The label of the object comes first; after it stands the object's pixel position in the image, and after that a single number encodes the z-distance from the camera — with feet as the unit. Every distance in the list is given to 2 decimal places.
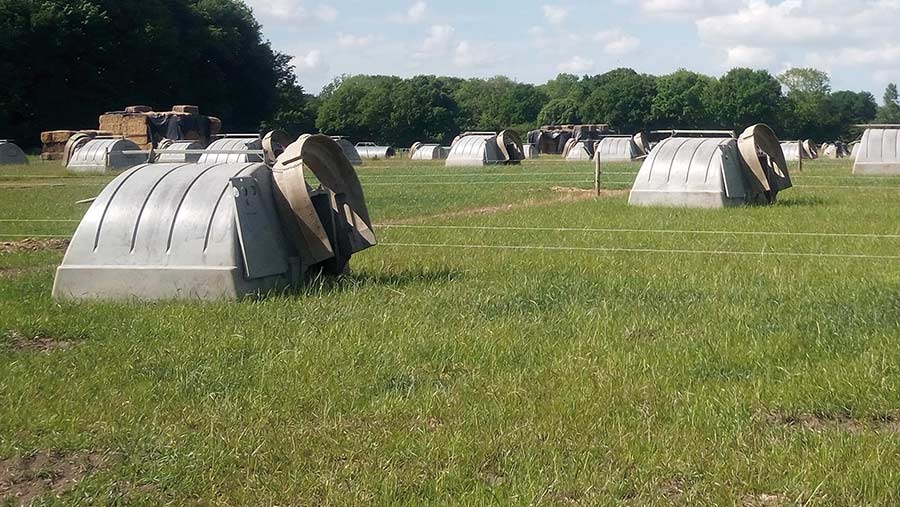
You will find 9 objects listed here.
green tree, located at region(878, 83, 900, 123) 536.79
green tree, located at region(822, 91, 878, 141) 407.44
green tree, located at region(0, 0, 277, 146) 213.87
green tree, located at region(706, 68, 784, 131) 381.60
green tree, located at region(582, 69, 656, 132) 376.89
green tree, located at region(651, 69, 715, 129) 374.22
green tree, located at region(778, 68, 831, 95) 537.24
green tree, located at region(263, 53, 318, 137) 289.94
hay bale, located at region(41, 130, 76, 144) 180.96
